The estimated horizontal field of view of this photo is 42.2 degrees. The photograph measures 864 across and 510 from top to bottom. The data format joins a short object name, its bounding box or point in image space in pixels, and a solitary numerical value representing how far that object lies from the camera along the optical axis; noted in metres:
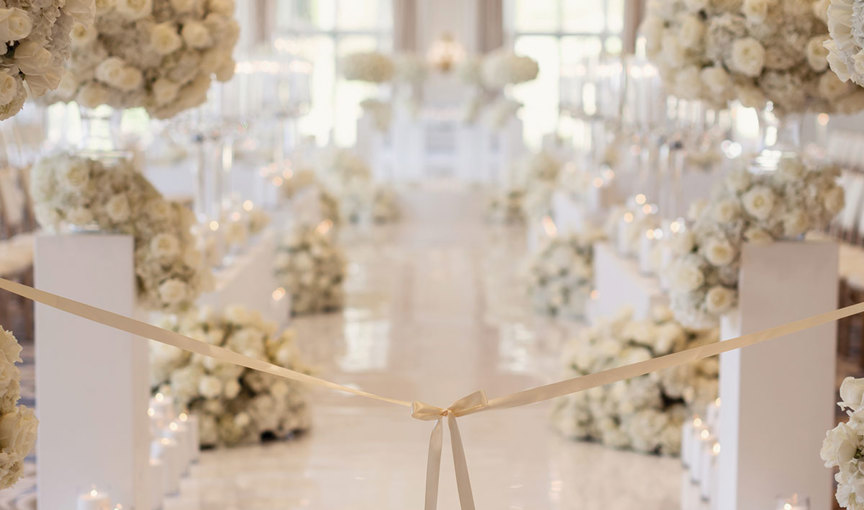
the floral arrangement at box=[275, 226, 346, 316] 7.66
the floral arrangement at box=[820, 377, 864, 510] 2.37
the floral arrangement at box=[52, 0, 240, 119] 3.60
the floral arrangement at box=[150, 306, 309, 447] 4.68
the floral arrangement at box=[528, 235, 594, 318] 7.55
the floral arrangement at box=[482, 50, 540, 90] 13.98
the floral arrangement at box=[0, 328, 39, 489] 2.28
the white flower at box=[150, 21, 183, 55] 3.60
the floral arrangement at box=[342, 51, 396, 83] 14.05
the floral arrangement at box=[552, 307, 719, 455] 4.63
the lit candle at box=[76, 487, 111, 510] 3.43
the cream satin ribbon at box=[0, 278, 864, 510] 2.88
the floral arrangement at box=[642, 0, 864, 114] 3.49
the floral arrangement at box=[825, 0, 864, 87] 2.30
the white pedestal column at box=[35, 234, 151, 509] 3.55
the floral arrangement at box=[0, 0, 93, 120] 2.24
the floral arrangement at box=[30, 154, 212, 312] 3.57
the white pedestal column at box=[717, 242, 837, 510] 3.56
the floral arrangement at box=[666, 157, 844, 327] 3.54
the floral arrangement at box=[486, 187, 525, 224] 13.12
